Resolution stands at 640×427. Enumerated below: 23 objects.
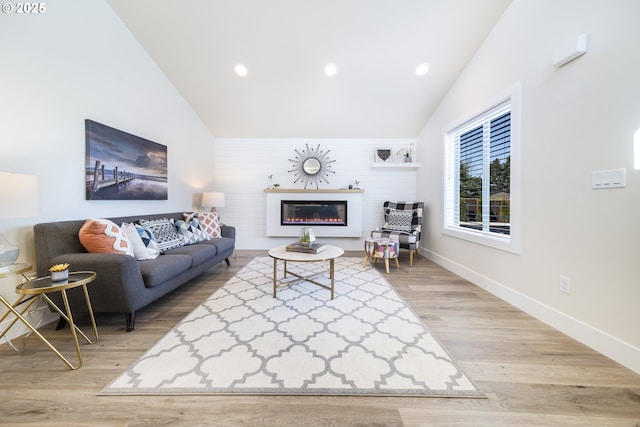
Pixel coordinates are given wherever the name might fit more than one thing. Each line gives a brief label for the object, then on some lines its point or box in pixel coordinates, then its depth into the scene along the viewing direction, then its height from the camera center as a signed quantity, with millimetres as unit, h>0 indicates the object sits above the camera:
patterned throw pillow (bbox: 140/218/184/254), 2729 -257
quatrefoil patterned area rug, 1311 -948
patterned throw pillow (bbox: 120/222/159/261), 2281 -320
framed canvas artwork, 2428 +536
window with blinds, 2645 +440
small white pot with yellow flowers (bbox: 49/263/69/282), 1517 -392
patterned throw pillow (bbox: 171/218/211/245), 3138 -277
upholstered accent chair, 3851 -254
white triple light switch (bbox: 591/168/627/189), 1550 +204
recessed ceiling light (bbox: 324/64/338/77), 3401 +2020
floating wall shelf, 4711 +887
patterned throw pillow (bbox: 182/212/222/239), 3593 -186
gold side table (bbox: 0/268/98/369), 1404 -455
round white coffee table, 2424 -478
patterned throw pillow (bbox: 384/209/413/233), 4312 -188
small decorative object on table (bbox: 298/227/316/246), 2749 -308
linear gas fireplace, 4832 -38
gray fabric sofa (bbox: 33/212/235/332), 1790 -473
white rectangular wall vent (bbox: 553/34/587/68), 1743 +1199
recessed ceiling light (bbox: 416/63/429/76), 3311 +1963
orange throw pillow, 1979 -221
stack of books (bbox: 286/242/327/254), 2629 -421
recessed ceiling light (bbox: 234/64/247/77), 3410 +2030
